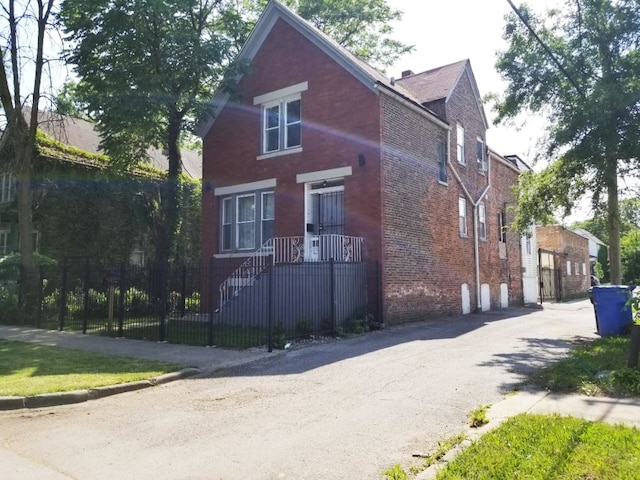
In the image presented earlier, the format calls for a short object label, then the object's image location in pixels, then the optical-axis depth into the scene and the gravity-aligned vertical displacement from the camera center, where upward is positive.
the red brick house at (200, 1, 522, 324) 15.51 +3.85
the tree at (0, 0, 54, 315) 18.78 +6.68
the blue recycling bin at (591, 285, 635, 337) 12.42 -0.74
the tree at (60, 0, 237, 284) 17.06 +7.90
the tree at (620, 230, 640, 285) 39.10 +1.71
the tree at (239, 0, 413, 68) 27.98 +14.86
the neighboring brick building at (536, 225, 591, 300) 32.22 +1.22
